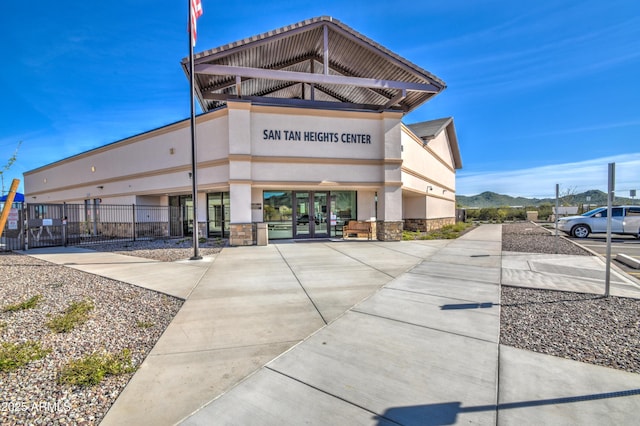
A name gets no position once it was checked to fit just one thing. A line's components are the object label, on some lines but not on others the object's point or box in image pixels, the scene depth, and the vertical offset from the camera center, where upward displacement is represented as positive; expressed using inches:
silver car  606.5 -39.5
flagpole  393.5 +90.9
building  538.6 +137.9
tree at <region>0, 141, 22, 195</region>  391.5 +64.5
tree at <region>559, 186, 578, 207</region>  1503.7 +23.0
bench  633.6 -51.2
